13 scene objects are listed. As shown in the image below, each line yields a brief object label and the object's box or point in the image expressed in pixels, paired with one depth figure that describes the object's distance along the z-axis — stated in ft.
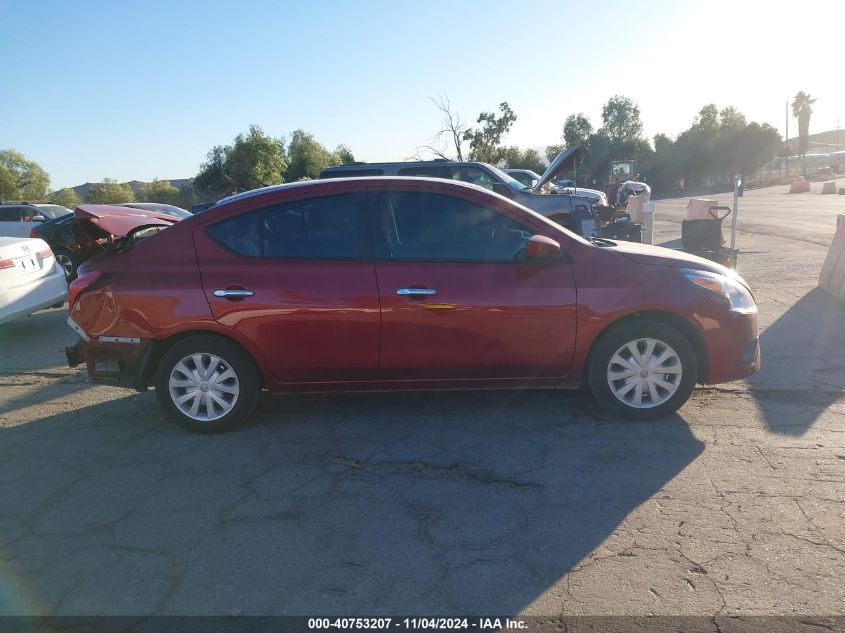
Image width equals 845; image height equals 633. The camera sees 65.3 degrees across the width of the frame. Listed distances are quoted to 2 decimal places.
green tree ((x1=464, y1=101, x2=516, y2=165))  105.50
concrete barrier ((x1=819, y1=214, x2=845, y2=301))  27.50
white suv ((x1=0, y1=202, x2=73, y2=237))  56.13
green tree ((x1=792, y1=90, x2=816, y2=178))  240.79
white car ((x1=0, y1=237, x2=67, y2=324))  24.98
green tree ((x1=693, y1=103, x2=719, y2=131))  211.61
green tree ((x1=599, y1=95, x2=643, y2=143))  244.63
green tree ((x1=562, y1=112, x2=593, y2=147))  231.50
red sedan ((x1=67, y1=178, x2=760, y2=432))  14.92
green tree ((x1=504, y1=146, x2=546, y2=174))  182.76
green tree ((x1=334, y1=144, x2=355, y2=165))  202.60
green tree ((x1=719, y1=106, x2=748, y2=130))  207.41
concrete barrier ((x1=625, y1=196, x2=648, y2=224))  49.22
